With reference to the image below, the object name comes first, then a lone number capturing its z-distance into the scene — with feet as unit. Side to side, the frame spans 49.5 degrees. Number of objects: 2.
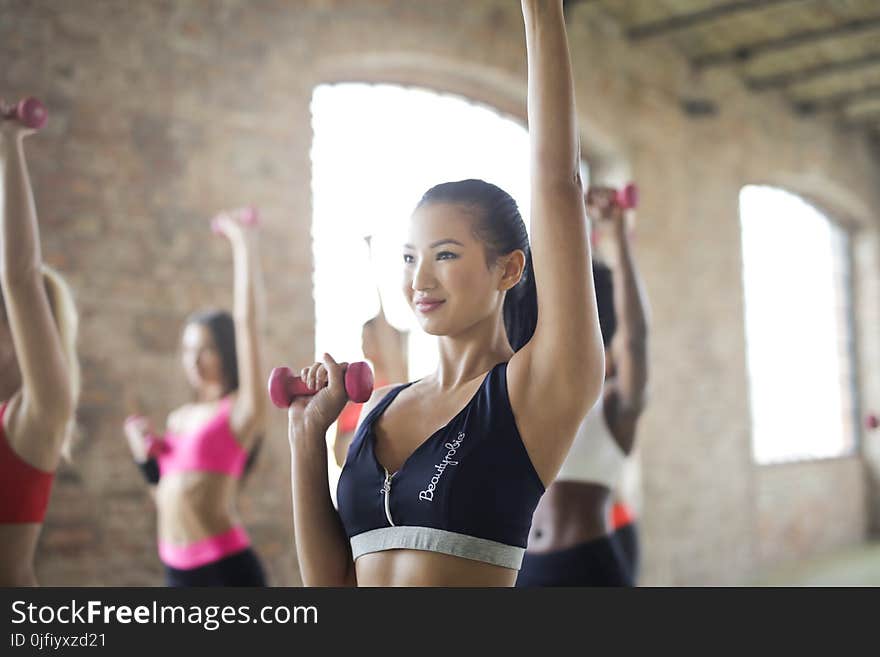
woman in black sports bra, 3.88
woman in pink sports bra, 10.26
